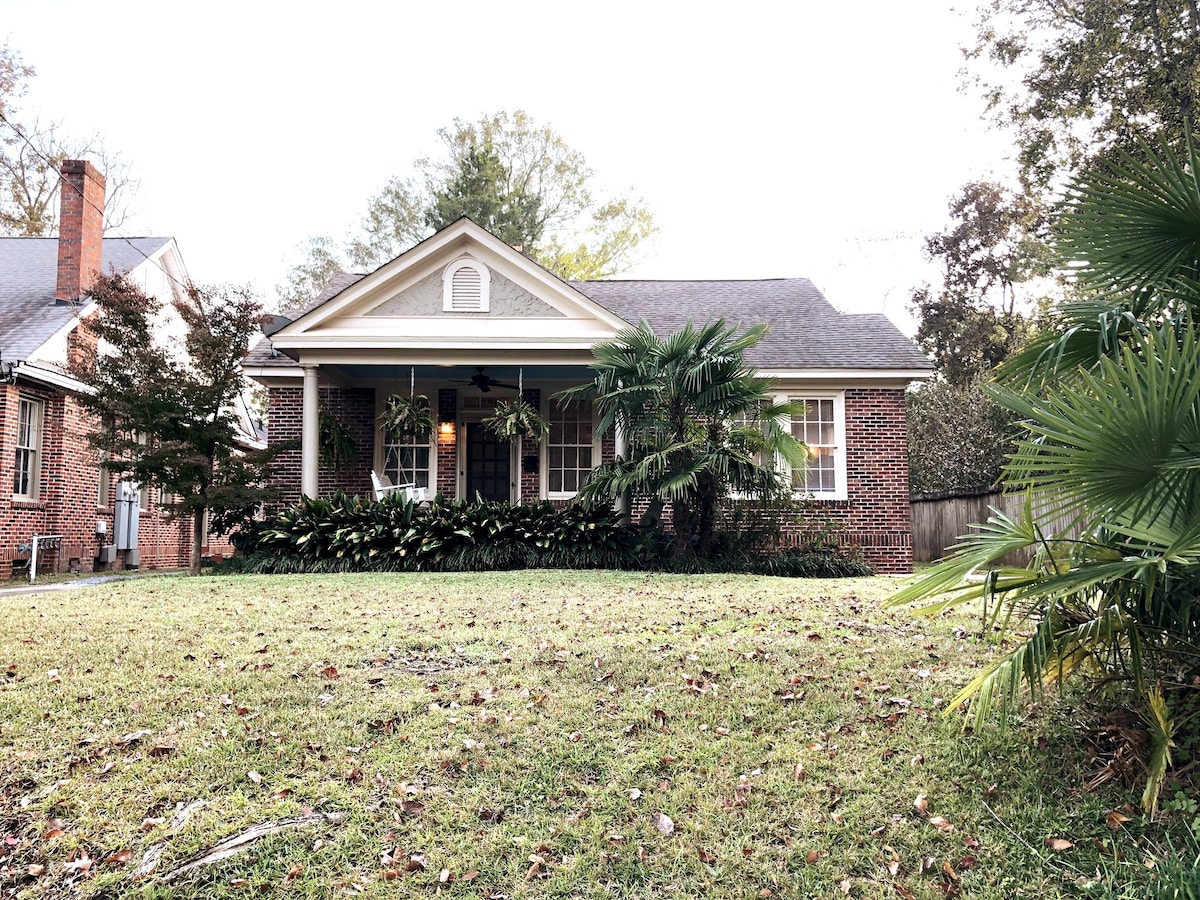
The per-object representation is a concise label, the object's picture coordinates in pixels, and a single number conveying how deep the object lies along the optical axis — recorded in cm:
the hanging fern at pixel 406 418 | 1328
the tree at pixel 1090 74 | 1282
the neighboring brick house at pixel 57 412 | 1387
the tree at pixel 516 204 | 3125
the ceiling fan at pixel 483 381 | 1424
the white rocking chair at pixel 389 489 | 1315
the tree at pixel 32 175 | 2412
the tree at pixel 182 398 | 1195
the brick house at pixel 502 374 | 1338
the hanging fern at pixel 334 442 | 1407
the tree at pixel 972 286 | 2523
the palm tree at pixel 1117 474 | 288
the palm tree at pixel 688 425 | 1169
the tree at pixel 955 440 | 1948
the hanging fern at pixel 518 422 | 1302
